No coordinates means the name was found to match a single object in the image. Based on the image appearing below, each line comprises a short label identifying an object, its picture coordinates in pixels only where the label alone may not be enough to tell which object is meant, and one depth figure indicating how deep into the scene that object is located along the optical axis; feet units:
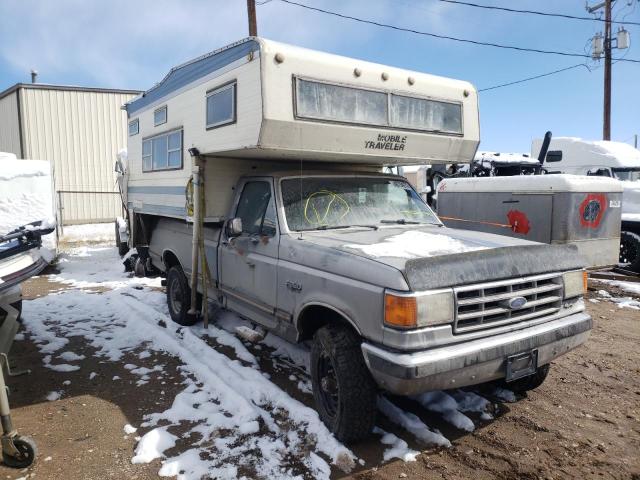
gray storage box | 24.38
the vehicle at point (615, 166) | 32.53
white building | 58.34
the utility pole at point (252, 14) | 41.83
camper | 10.03
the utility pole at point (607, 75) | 62.08
